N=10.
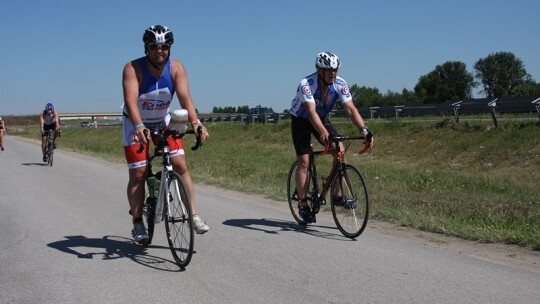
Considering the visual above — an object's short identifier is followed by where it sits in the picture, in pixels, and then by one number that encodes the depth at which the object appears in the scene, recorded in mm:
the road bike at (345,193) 6578
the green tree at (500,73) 100688
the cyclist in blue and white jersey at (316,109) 6680
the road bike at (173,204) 5238
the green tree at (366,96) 97725
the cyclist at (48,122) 18047
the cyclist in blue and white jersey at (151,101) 5457
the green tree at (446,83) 98000
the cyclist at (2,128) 24856
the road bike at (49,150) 17844
